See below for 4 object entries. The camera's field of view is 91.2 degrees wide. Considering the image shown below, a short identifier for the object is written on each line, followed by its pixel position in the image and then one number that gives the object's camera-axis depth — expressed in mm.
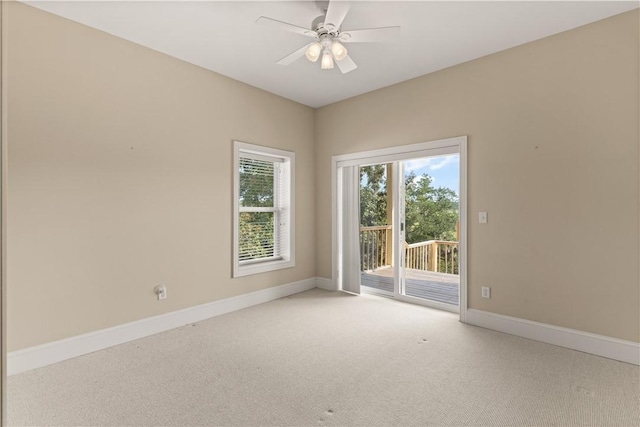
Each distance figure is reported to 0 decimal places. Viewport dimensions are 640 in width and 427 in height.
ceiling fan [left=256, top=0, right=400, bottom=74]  2195
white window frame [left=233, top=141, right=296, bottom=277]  3824
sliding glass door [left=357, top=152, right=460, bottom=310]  4012
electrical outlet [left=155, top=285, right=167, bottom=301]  3152
